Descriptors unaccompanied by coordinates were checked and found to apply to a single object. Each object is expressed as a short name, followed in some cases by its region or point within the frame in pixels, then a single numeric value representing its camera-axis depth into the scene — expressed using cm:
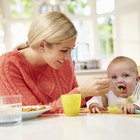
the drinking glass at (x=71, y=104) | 120
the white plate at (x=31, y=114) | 114
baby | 163
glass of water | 105
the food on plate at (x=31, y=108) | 118
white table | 84
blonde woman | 144
